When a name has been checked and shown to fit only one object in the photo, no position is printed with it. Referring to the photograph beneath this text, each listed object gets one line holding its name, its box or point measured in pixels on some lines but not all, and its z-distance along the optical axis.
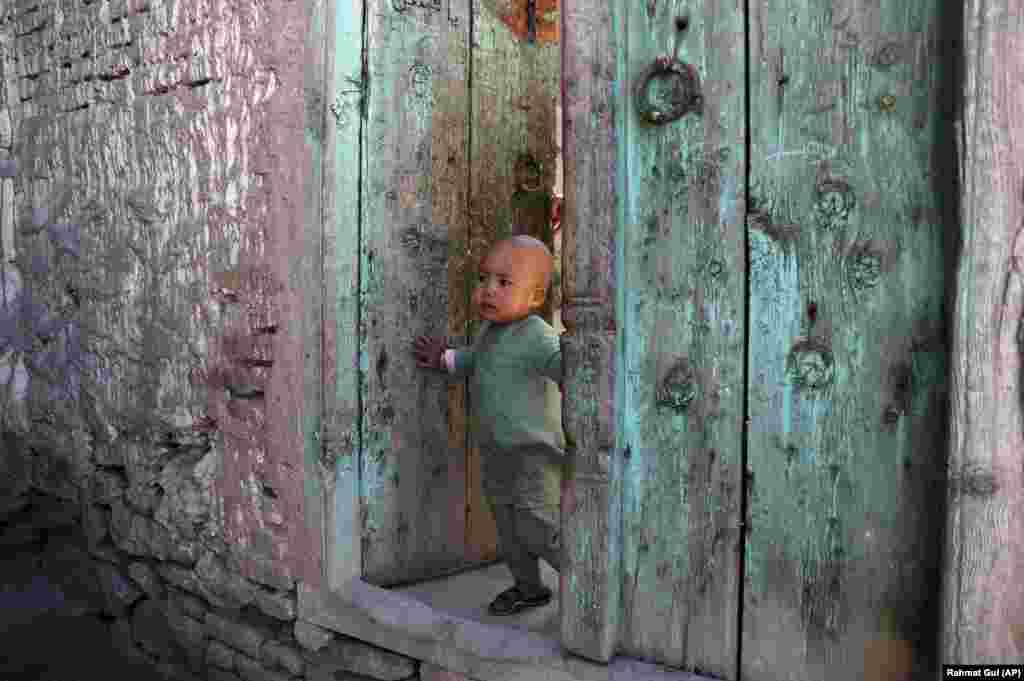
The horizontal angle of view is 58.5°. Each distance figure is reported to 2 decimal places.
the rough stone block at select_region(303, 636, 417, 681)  2.40
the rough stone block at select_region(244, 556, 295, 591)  2.69
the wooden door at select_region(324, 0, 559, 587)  2.56
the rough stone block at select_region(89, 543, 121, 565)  3.46
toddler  2.51
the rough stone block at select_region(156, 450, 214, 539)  2.97
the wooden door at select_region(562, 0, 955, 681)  1.70
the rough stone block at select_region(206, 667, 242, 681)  2.86
